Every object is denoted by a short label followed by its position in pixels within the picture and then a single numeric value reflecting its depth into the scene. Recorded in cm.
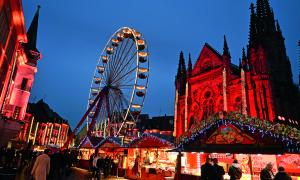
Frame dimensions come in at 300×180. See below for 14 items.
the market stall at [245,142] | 1032
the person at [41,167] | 726
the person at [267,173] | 816
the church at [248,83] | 3038
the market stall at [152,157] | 1595
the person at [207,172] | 802
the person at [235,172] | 927
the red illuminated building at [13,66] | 1408
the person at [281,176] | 722
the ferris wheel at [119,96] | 2464
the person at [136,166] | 1808
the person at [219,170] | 816
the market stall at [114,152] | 2058
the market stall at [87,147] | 2681
